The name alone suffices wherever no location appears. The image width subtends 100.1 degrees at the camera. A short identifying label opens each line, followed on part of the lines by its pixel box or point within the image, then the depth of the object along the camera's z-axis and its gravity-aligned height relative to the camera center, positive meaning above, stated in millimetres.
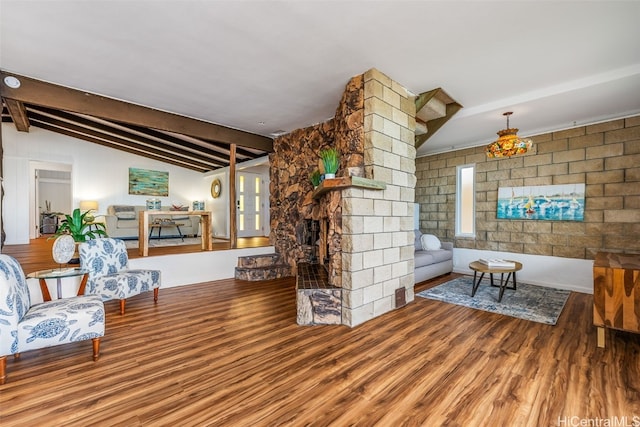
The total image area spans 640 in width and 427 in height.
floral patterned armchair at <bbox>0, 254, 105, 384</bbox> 1800 -781
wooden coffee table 3563 -770
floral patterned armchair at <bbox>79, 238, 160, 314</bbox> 3053 -751
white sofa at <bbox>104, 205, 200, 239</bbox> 6902 -309
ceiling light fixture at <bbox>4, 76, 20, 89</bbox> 3082 +1505
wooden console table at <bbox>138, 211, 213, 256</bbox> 4234 -291
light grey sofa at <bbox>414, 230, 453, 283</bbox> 4426 -810
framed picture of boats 4230 +166
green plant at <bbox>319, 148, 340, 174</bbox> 3072 +576
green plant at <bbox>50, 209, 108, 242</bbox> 3327 -178
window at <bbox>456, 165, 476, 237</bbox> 5379 +210
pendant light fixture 3543 +905
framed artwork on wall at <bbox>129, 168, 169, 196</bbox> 8086 +925
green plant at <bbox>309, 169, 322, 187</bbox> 4038 +526
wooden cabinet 2213 -721
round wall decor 8812 +804
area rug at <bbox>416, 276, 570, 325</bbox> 3172 -1191
